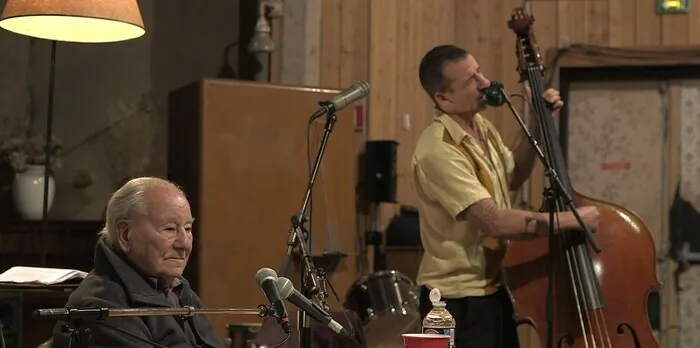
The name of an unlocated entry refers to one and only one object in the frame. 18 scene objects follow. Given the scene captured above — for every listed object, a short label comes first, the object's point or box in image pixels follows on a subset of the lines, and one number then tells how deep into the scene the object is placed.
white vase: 9.45
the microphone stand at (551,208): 6.25
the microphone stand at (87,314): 3.85
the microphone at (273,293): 4.12
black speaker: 11.07
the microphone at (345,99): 6.41
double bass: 6.37
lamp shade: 6.53
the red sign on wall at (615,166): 11.84
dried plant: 9.55
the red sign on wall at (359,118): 11.40
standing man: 6.50
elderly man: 4.66
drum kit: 9.62
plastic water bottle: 4.91
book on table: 6.55
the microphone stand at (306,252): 5.42
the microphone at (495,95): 6.59
